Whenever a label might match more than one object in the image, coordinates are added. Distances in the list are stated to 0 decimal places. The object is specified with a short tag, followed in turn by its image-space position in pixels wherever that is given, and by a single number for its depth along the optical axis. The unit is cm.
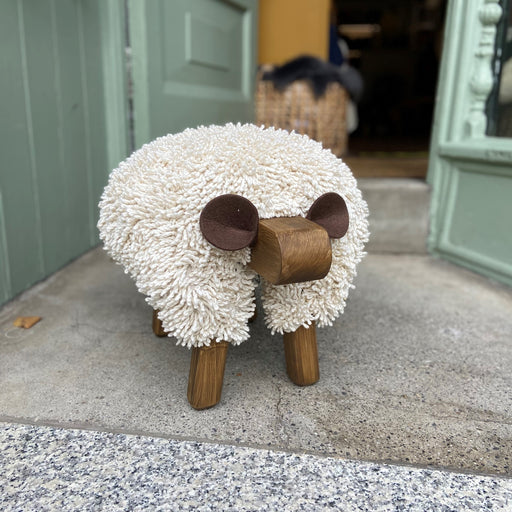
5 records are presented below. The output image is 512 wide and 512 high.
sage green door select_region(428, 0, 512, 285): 172
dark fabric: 263
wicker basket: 269
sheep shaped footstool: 84
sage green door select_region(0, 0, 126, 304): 142
